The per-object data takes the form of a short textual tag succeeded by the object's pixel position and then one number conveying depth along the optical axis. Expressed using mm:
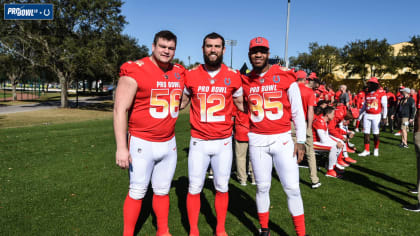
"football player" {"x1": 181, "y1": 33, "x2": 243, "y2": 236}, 3762
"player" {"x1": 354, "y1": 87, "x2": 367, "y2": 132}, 13825
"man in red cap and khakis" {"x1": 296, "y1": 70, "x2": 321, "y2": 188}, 6011
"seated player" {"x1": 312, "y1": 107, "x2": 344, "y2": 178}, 7527
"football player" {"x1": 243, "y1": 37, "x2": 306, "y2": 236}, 3715
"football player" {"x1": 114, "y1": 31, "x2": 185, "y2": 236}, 3275
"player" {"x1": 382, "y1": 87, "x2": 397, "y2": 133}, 16169
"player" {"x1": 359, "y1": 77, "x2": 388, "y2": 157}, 9883
